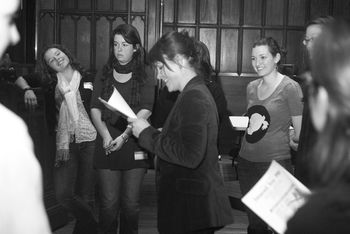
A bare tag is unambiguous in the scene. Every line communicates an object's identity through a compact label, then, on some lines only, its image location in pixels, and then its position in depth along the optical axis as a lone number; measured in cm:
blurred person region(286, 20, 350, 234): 96
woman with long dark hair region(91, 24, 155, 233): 321
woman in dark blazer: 213
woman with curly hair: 332
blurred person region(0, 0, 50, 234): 93
